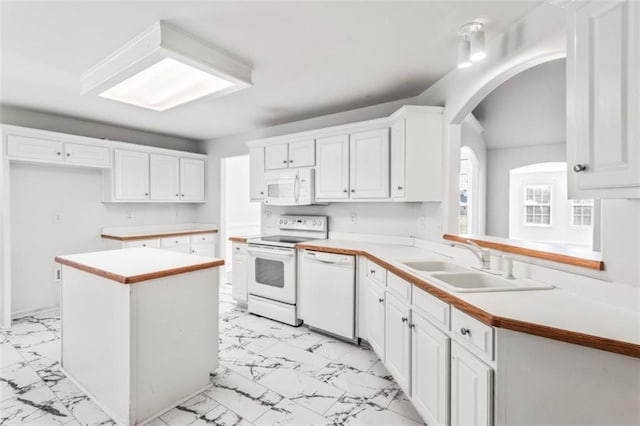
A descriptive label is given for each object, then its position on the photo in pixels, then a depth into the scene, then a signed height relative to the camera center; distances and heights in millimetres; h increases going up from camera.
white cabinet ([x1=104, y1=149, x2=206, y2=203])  4246 +477
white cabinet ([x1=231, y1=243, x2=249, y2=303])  3904 -759
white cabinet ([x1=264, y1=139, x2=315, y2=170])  3672 +679
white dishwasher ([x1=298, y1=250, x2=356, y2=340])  2934 -793
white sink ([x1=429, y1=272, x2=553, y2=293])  1581 -396
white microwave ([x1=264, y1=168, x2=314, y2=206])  3664 +288
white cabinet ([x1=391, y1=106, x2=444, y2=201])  2777 +513
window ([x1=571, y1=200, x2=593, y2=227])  5703 -38
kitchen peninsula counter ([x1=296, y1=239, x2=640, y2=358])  1060 -407
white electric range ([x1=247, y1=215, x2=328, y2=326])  3428 -673
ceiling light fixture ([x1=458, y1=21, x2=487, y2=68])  1889 +1027
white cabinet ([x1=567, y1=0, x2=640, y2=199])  1061 +402
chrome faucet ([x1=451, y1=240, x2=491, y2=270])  1998 -272
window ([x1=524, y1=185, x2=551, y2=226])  6113 +115
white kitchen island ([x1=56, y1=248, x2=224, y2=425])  1862 -764
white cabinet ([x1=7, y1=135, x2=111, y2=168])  3385 +688
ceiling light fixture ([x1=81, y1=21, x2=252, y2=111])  1970 +986
